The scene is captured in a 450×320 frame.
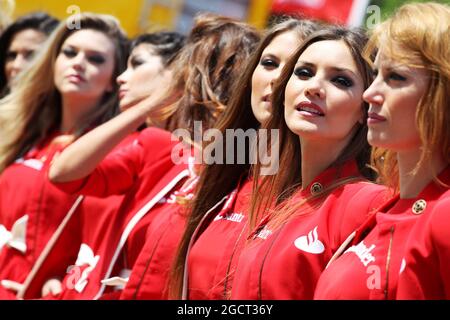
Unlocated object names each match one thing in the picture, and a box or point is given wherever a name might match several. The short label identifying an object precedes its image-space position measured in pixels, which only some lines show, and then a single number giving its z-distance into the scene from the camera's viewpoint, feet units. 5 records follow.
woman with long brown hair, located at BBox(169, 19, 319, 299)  26.76
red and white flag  41.94
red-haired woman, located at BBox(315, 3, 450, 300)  19.96
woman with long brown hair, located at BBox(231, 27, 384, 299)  23.53
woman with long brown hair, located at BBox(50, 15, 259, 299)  31.36
